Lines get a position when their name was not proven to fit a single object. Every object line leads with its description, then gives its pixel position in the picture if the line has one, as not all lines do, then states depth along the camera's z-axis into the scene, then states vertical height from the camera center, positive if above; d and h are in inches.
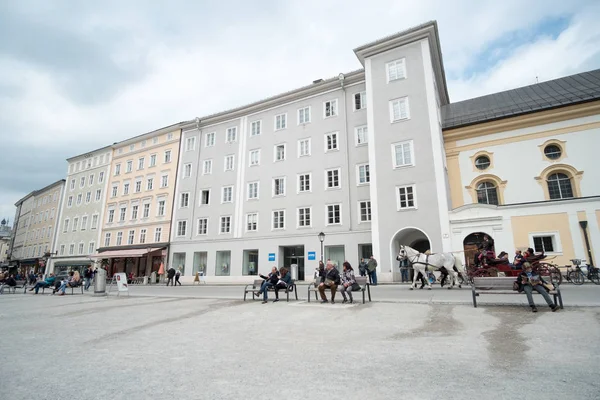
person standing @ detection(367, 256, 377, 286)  814.7 +12.8
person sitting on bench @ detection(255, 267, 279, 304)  505.6 -10.3
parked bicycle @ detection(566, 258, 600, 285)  688.4 -2.1
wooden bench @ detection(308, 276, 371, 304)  459.1 -8.4
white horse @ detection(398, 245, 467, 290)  617.6 +24.7
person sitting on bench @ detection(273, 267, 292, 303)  508.4 -8.8
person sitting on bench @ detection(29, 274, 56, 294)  872.4 -18.8
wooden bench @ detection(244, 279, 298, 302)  510.0 -19.4
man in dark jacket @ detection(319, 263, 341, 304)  460.1 -9.7
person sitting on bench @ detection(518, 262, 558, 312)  336.2 -9.3
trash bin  725.3 -15.3
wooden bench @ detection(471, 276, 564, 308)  379.6 -10.0
